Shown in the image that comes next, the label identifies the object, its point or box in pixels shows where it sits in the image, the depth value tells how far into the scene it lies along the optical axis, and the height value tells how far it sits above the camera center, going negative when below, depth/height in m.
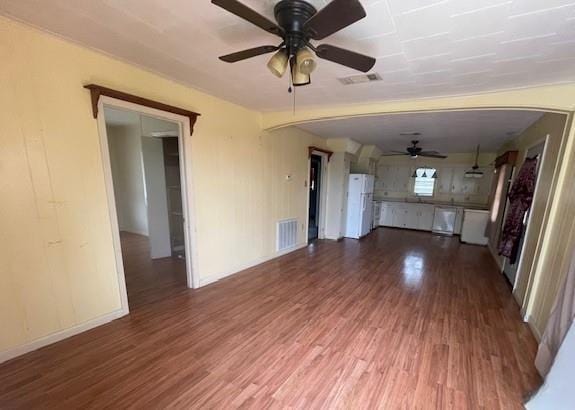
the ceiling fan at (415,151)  5.61 +0.52
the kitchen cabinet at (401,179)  8.00 -0.19
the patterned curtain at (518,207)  3.27 -0.44
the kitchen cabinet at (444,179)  7.46 -0.16
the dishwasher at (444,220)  6.86 -1.29
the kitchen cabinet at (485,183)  6.93 -0.23
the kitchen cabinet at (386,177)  8.23 -0.15
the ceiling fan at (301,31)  1.12 +0.73
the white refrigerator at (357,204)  6.07 -0.79
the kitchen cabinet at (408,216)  7.29 -1.30
